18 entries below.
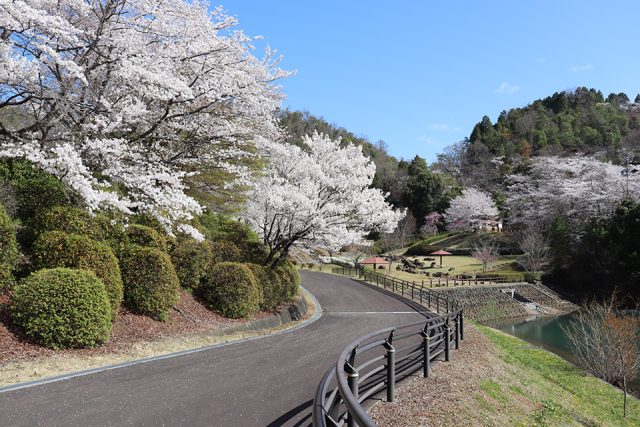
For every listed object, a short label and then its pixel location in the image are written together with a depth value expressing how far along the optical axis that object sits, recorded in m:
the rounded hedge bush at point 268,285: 15.51
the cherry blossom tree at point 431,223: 67.75
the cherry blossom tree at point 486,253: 47.28
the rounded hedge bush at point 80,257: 8.85
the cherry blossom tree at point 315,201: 16.34
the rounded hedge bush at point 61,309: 7.66
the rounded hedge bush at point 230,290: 13.30
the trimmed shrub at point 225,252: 15.66
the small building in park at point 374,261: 45.84
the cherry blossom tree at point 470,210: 63.30
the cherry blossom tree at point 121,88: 8.17
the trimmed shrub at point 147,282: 10.32
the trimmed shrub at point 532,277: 42.50
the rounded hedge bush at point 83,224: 9.62
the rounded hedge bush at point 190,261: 12.92
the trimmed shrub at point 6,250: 8.08
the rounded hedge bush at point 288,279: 17.56
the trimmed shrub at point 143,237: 11.70
